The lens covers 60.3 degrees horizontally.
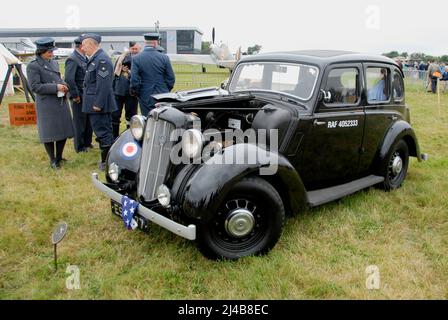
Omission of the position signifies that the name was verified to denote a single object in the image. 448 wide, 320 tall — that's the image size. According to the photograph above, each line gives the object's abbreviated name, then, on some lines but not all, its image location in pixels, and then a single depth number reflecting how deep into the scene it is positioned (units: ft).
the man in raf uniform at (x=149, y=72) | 19.81
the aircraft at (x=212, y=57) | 106.93
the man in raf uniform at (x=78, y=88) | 20.88
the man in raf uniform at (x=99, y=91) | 18.21
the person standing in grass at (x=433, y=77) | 56.83
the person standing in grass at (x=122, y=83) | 22.59
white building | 286.05
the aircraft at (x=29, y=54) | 59.27
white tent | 32.56
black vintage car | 10.28
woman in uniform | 18.26
